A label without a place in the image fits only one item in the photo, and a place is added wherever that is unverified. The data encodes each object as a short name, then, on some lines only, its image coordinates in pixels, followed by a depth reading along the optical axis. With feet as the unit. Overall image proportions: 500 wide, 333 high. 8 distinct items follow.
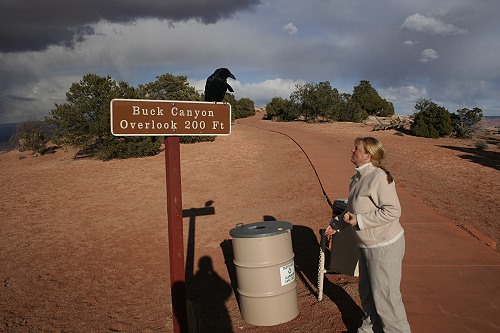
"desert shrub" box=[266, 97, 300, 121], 114.01
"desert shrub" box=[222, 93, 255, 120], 145.06
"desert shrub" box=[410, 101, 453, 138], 69.10
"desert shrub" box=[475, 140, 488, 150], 54.85
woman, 9.13
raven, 12.73
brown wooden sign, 10.14
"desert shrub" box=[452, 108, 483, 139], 71.05
